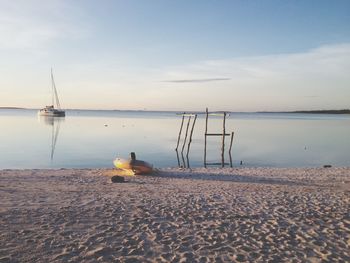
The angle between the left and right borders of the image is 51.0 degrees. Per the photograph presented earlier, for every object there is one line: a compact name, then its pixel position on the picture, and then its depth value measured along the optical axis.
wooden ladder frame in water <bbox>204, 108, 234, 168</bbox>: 26.70
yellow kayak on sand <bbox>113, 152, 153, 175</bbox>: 18.30
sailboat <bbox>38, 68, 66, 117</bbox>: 90.56
